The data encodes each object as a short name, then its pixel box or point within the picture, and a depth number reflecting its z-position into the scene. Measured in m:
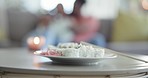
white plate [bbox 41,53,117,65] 0.99
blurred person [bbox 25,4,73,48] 3.14
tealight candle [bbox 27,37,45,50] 1.67
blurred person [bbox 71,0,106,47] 3.15
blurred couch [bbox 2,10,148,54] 3.34
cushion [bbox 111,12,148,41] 3.71
